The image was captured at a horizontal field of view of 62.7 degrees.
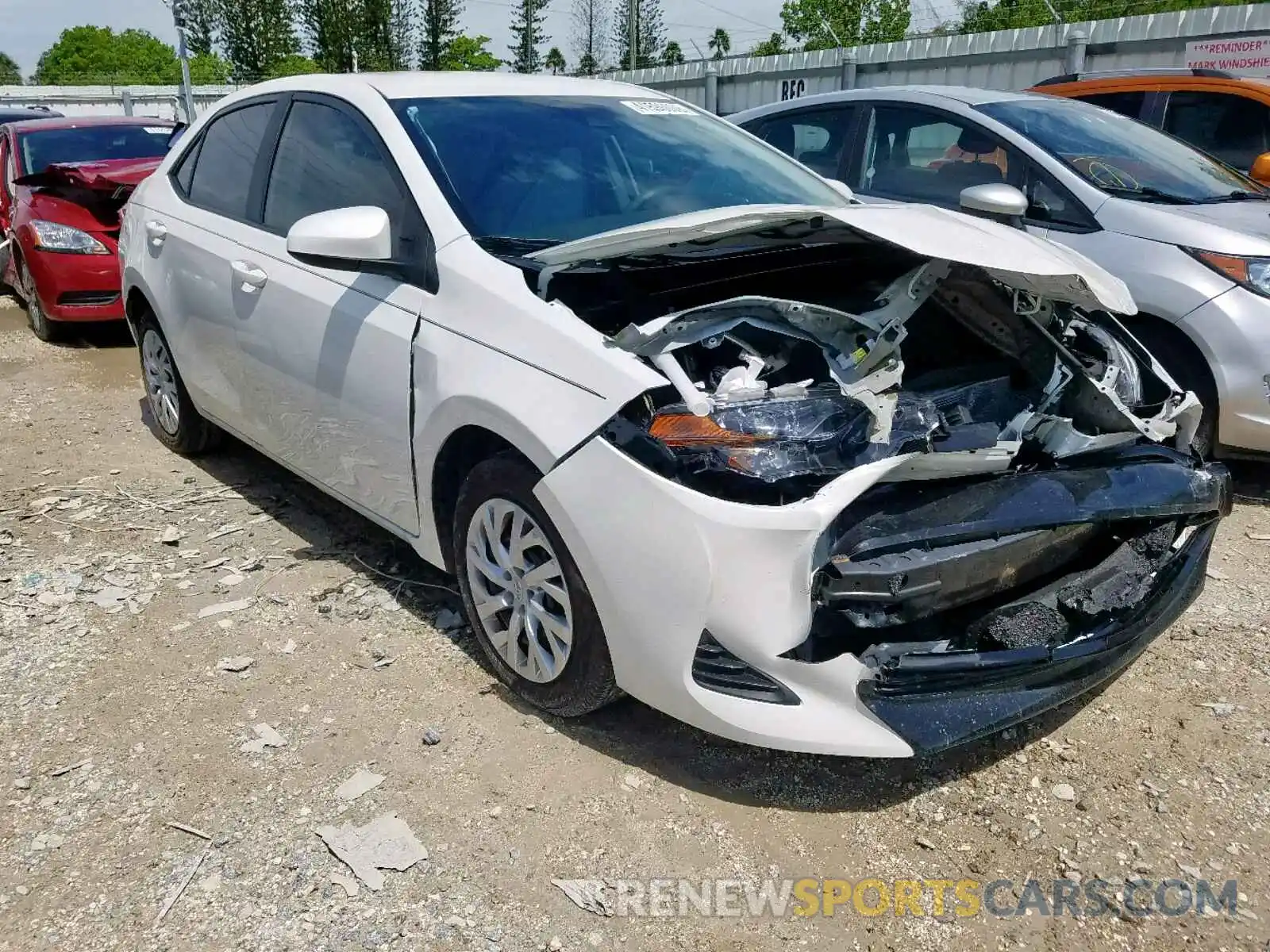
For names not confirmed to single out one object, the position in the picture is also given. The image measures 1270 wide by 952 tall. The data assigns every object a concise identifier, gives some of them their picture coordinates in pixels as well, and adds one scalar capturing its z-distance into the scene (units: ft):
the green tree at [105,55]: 299.99
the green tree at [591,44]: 167.02
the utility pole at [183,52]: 58.80
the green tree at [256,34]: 165.07
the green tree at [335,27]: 159.43
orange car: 21.95
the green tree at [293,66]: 166.61
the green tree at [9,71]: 251.50
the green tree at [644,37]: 177.27
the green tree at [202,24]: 177.68
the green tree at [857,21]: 178.91
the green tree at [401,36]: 167.02
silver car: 14.26
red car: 24.52
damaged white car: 7.96
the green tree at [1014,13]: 96.94
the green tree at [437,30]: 173.06
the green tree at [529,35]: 183.32
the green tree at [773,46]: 197.96
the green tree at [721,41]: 230.68
